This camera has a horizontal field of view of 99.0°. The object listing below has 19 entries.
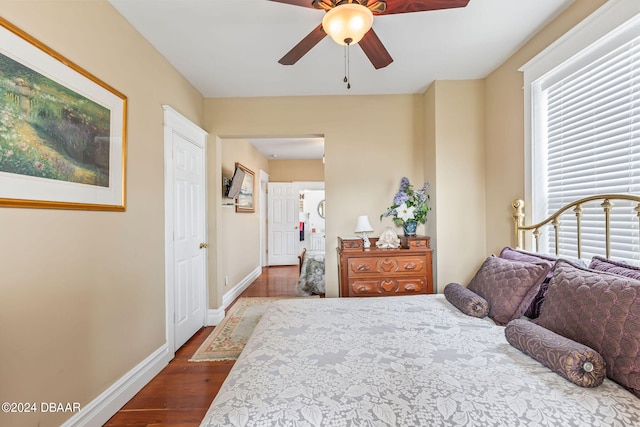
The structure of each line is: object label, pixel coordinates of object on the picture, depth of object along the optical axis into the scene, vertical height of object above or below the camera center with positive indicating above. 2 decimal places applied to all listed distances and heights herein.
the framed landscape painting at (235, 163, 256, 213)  4.48 +0.33
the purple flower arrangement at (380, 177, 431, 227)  2.86 +0.06
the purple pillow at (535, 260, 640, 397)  0.96 -0.42
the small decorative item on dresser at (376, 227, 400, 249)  2.87 -0.29
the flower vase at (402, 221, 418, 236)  2.90 -0.16
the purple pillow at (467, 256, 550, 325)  1.50 -0.44
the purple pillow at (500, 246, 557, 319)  1.53 -0.45
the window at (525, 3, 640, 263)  1.48 +0.47
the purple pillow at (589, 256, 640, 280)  1.20 -0.26
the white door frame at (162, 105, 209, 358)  2.42 -0.03
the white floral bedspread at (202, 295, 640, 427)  0.84 -0.62
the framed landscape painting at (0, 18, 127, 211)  1.21 +0.43
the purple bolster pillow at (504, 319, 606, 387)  0.96 -0.54
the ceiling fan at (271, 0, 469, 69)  1.31 +1.01
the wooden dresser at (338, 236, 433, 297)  2.68 -0.58
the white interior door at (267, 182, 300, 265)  6.40 -0.23
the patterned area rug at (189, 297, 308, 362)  2.49 -1.27
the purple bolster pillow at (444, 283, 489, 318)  1.60 -0.54
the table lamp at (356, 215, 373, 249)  2.97 -0.13
